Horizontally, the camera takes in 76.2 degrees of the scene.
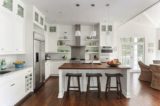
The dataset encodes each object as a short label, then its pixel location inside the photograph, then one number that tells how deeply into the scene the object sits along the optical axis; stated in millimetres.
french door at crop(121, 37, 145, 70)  6685
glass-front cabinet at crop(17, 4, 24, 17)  3112
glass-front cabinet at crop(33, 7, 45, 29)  3660
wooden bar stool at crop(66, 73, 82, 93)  3271
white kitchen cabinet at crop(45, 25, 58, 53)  5949
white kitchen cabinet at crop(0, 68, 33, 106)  2184
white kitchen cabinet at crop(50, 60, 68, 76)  5723
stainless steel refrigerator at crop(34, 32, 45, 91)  3677
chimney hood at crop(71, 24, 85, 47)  6028
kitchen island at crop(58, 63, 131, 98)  3132
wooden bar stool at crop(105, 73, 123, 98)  3222
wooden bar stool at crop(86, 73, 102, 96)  3229
